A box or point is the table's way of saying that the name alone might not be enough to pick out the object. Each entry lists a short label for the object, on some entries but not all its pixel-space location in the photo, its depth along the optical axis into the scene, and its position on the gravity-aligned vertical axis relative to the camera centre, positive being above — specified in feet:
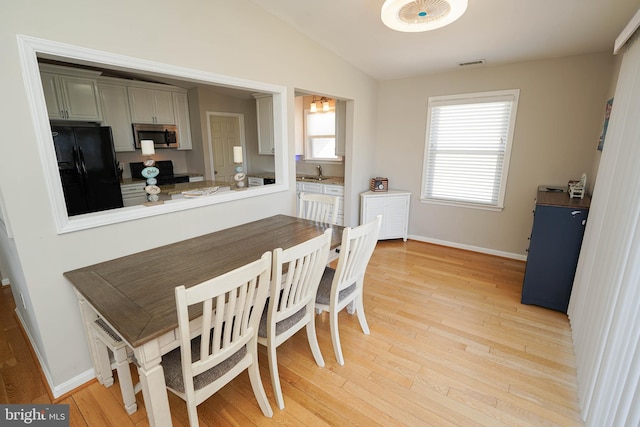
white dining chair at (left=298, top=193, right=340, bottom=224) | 9.07 -1.79
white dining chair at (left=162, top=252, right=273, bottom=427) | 3.69 -2.76
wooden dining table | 3.92 -2.29
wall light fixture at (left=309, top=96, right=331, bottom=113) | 15.88 +2.58
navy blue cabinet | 8.04 -2.79
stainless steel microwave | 14.26 +0.86
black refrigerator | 10.16 -0.59
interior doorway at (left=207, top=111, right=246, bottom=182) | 17.48 +0.71
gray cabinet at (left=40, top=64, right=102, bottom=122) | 11.19 +2.27
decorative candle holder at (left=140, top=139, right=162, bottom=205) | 7.08 -0.63
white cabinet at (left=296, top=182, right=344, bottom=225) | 14.53 -1.95
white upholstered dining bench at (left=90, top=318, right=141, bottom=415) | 5.01 -3.96
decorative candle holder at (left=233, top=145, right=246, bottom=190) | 9.48 -0.74
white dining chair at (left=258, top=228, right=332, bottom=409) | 4.83 -2.66
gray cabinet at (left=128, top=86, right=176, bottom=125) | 14.14 +2.27
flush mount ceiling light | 5.32 +2.65
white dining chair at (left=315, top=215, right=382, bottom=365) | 5.97 -2.83
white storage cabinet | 13.79 -2.76
